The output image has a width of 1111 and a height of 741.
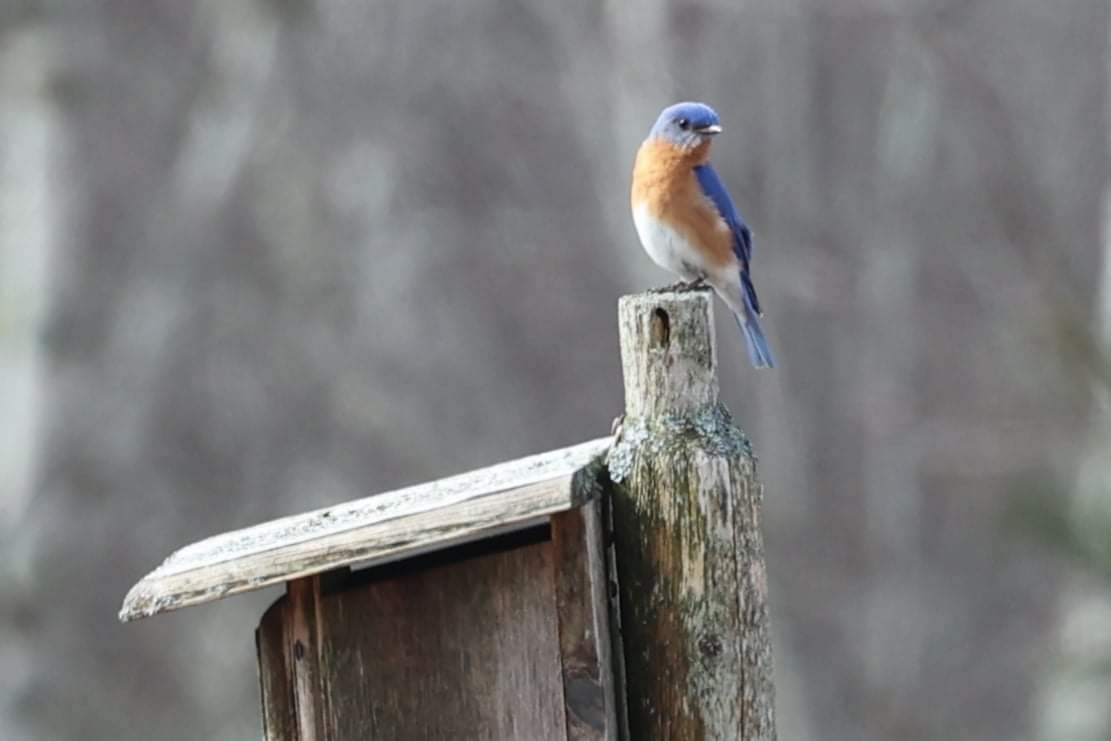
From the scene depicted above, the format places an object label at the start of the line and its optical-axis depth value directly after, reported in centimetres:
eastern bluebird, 827
